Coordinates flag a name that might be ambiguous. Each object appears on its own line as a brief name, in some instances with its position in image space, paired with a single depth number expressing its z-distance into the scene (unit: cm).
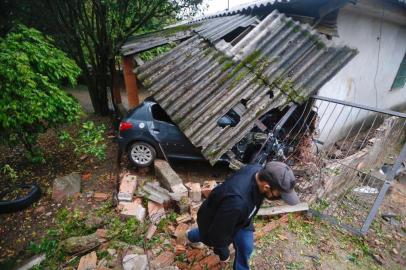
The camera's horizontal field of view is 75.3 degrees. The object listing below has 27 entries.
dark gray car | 583
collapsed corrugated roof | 491
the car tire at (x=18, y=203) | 523
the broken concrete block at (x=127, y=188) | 482
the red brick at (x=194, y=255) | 363
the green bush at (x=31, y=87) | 492
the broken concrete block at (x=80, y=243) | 364
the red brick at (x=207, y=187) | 495
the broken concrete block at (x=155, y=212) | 442
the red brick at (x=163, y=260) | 354
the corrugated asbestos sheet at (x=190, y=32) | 673
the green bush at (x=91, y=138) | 579
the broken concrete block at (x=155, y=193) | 473
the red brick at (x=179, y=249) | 374
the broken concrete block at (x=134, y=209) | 436
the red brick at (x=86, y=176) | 630
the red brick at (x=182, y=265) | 355
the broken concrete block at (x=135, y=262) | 331
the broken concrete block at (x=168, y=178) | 491
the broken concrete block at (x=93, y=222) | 415
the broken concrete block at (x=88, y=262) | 338
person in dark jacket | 240
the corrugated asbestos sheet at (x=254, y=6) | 592
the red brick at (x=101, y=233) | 387
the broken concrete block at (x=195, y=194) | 481
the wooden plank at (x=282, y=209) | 454
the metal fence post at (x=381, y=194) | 388
